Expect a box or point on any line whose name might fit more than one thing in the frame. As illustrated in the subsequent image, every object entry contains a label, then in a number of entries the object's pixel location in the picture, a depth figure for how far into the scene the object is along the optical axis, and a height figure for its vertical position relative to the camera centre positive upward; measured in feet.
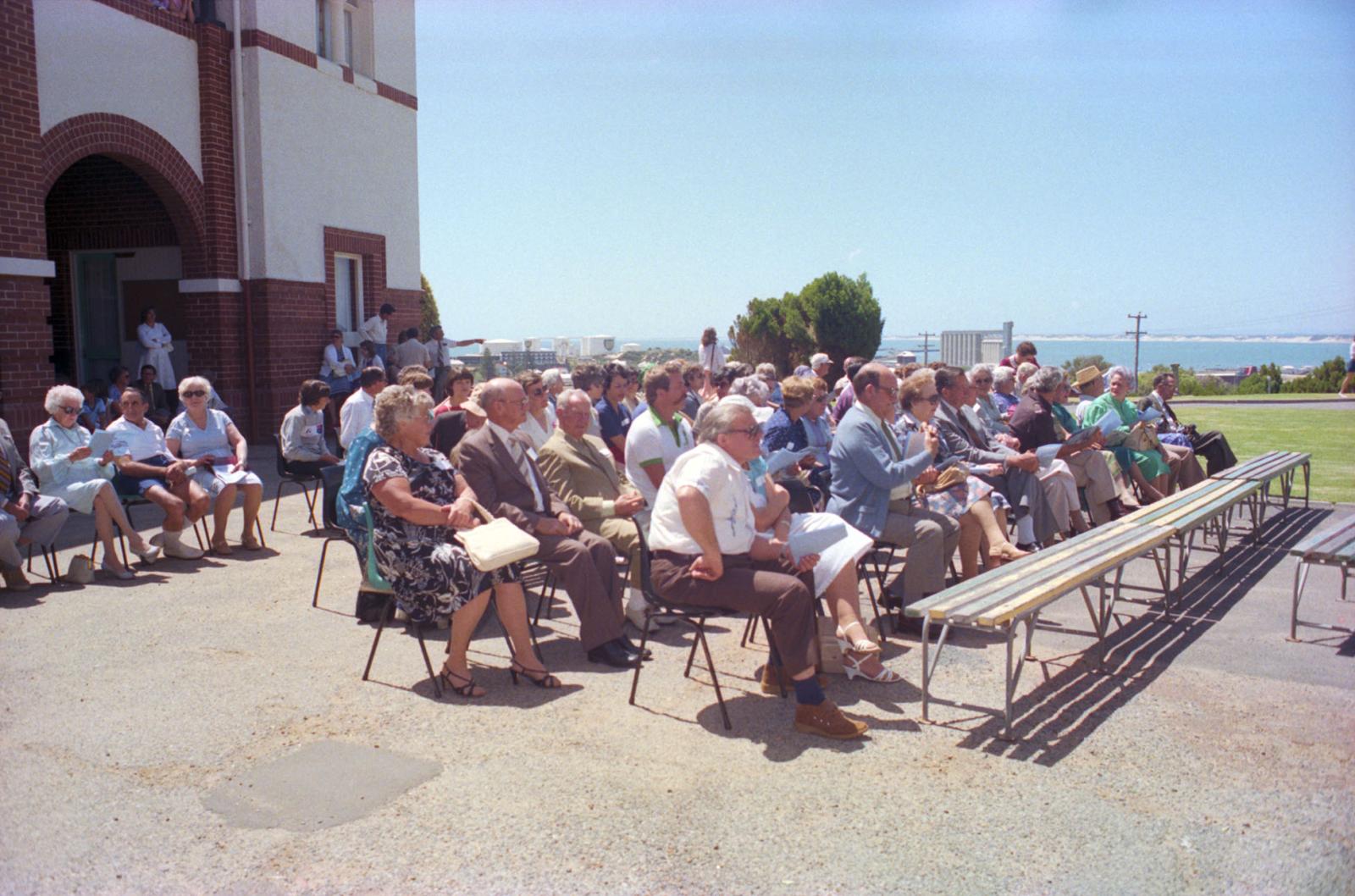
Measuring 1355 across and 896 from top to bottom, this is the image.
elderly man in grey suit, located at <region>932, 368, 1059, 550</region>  25.14 -2.69
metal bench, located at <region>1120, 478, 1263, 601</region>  22.84 -3.68
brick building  39.83 +7.41
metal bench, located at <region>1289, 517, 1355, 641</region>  18.49 -3.51
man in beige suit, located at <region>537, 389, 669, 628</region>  20.54 -2.59
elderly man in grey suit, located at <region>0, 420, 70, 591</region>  22.12 -3.59
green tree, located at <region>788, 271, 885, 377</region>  103.50 +3.22
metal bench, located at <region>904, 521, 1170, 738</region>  14.90 -3.69
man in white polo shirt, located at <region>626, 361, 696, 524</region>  20.86 -1.73
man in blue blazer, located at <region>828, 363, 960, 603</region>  20.27 -2.53
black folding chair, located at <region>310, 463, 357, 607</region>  22.25 -3.41
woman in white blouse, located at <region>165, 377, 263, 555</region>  27.09 -2.84
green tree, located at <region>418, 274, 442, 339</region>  91.61 +3.14
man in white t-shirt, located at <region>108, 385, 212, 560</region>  25.79 -3.17
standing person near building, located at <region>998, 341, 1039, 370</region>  39.42 -0.33
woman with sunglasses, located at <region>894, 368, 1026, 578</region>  22.15 -3.24
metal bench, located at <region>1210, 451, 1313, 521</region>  30.25 -3.51
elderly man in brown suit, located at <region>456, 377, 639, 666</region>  18.58 -3.05
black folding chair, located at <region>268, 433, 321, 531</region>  29.90 -3.70
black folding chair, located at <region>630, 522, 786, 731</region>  15.70 -4.01
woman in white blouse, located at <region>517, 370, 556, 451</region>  25.36 -1.56
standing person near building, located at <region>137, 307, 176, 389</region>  48.44 -0.04
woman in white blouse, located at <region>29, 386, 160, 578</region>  24.18 -2.89
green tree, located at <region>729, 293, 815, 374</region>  105.40 +1.37
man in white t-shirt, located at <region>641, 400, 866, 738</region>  15.33 -3.12
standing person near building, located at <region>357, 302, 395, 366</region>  56.90 +0.85
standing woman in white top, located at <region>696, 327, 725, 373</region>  47.60 -0.23
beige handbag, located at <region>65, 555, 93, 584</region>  23.59 -4.97
